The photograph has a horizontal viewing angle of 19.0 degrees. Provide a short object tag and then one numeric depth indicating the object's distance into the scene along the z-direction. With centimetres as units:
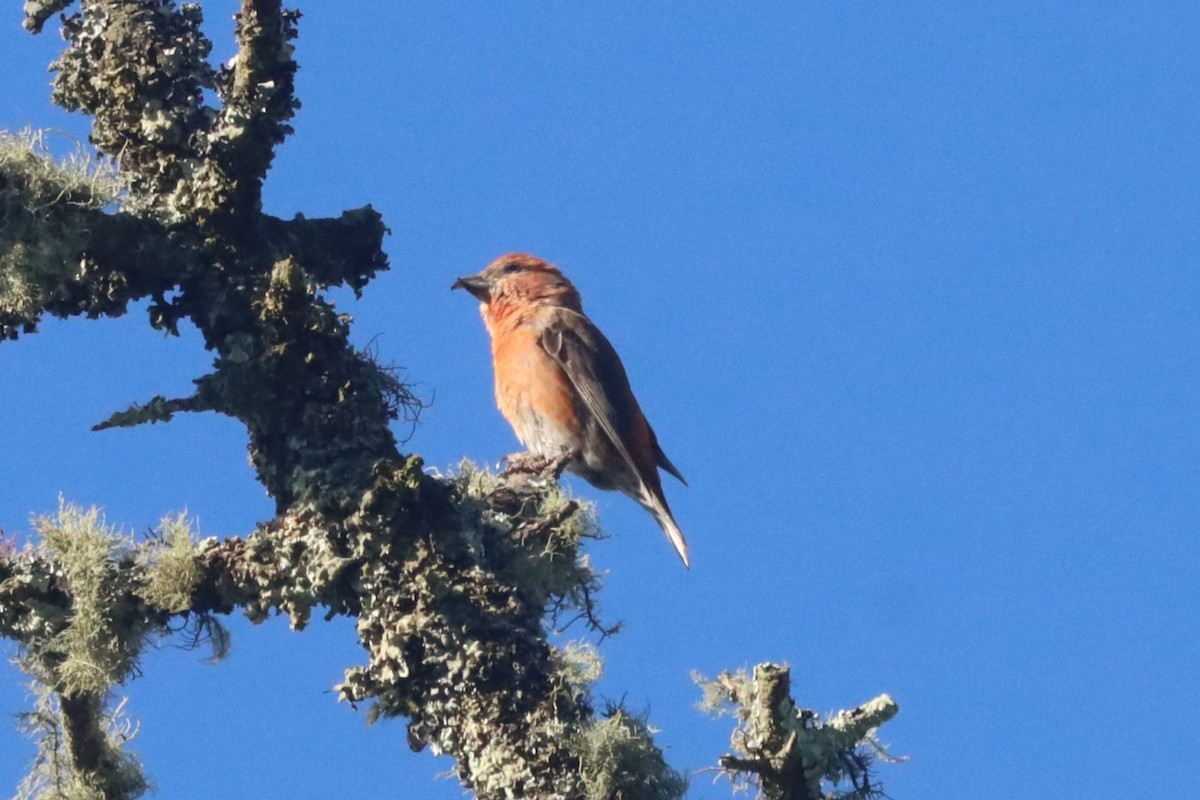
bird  1602
